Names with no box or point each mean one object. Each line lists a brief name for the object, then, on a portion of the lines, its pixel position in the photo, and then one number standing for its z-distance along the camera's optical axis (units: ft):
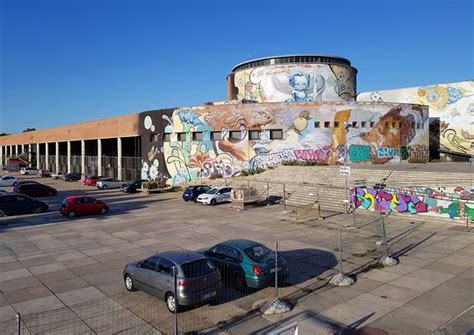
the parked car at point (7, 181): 179.32
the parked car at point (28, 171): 254.88
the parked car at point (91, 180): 180.24
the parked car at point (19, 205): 93.81
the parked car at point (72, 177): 209.26
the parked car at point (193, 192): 113.70
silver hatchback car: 34.58
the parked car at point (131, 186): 147.02
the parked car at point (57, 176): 220.14
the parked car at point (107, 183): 164.66
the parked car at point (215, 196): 107.04
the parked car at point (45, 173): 240.53
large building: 142.41
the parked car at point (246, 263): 40.40
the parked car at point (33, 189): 133.09
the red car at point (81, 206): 90.79
